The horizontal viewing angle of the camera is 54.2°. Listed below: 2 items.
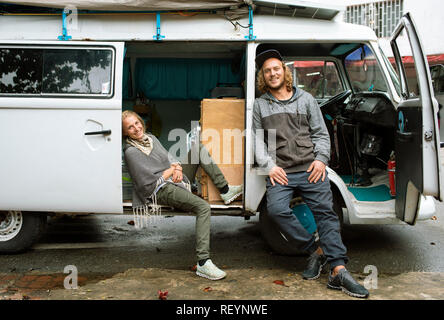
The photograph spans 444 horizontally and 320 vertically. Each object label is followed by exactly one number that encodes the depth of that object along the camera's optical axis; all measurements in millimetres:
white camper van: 4164
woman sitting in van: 3898
